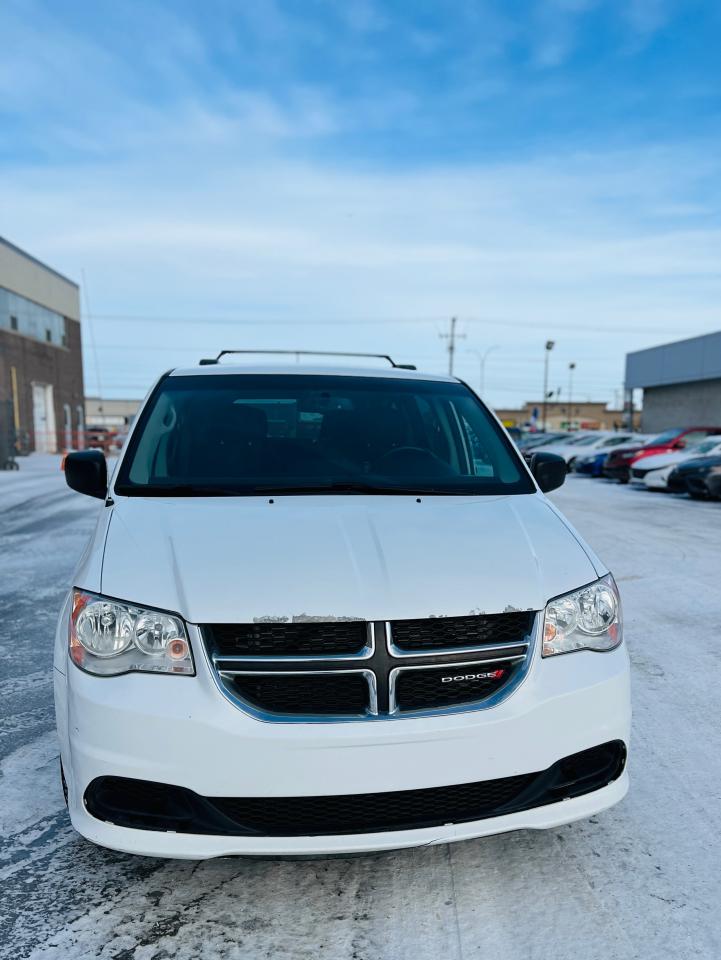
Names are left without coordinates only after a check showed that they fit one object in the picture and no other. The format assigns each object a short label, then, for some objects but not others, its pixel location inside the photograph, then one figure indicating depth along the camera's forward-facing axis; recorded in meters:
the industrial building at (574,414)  115.85
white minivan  2.12
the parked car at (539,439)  36.33
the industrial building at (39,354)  36.88
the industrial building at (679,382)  40.03
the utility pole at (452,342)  69.06
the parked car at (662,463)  17.27
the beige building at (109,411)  112.00
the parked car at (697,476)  14.77
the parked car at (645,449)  20.28
